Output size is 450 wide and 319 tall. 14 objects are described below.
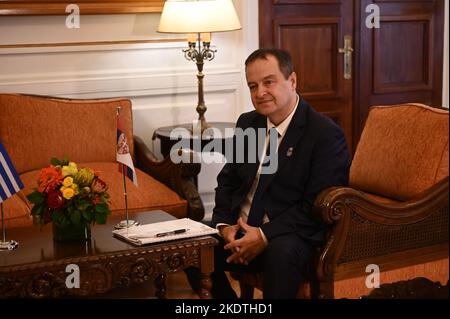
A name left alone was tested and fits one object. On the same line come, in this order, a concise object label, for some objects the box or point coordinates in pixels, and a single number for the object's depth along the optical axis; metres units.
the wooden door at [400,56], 5.46
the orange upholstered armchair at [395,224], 2.67
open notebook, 2.82
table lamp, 4.14
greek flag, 2.83
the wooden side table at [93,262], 2.61
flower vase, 2.84
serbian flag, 3.04
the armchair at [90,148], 3.84
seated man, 2.77
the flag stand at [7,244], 2.80
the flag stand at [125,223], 3.05
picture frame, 4.26
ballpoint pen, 2.84
